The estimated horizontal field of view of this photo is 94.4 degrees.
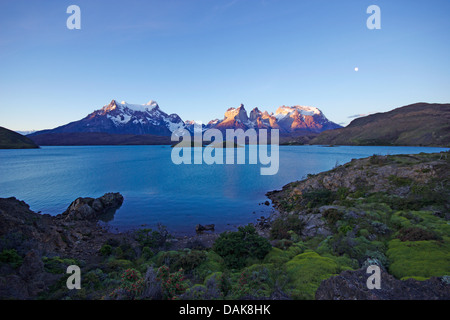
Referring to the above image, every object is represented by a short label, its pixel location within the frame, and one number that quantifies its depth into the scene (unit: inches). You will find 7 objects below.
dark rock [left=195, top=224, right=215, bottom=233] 900.6
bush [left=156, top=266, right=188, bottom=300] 244.8
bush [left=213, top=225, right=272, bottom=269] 450.3
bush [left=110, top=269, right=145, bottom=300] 229.8
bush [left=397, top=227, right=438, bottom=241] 413.7
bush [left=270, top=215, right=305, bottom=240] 634.6
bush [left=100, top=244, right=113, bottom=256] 618.3
